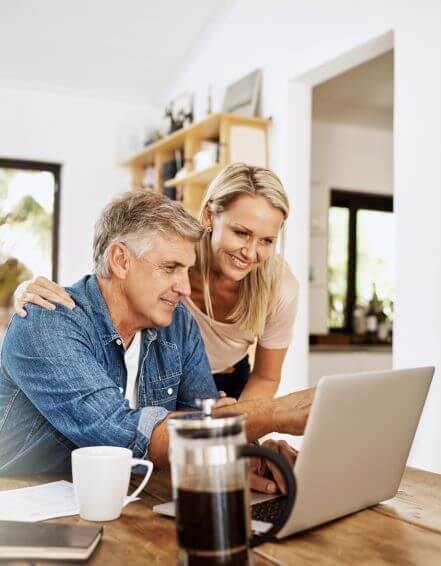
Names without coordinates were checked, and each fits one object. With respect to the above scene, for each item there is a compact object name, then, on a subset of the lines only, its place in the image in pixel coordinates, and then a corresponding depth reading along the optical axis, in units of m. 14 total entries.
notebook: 0.88
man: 1.23
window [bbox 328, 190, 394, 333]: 5.56
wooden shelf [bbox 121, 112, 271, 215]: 4.01
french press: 0.78
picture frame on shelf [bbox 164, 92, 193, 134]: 4.95
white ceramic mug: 1.04
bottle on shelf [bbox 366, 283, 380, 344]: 5.42
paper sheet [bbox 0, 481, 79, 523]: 1.06
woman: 1.95
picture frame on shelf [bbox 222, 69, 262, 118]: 4.12
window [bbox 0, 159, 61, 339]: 5.24
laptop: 0.95
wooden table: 0.91
